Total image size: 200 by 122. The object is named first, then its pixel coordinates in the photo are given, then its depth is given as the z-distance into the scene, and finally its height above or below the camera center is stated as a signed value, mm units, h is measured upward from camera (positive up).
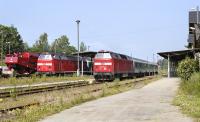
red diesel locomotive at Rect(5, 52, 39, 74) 58719 +2318
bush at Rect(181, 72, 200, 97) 23719 -315
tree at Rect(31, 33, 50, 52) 173925 +14478
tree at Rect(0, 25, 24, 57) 151000 +13929
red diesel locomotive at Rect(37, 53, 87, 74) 57156 +2113
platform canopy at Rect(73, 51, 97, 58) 67025 +3934
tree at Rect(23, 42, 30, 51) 167250 +12604
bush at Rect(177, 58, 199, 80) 34750 +910
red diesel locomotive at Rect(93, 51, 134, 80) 48062 +1507
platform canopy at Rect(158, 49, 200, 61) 58381 +3438
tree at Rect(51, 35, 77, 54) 182625 +14183
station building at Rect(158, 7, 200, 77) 59194 +3515
